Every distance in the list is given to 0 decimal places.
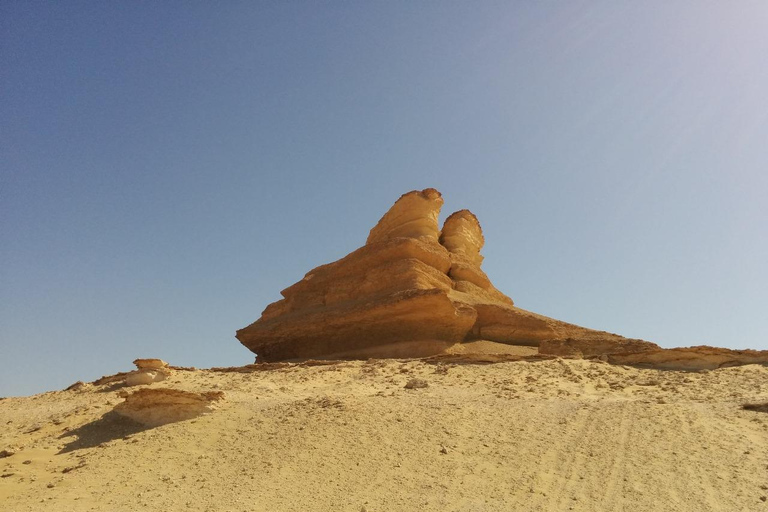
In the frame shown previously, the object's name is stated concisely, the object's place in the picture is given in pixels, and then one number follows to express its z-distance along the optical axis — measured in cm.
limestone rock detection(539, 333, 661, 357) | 1706
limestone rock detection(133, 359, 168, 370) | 1423
